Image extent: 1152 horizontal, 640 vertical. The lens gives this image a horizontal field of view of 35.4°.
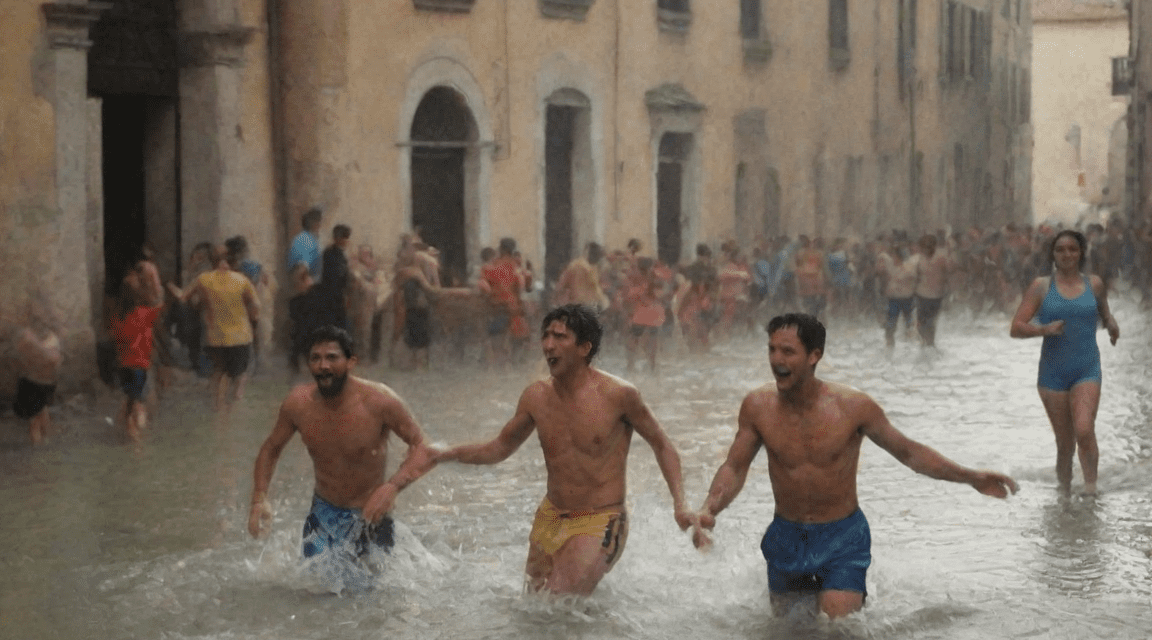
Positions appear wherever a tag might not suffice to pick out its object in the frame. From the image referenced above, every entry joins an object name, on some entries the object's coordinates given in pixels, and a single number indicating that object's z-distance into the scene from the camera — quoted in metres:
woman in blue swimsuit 9.70
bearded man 7.12
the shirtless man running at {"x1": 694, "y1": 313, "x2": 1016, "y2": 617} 6.16
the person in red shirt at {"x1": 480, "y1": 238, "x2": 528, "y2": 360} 18.30
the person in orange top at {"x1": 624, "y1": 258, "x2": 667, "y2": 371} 18.30
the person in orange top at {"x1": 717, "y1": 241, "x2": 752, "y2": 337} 22.64
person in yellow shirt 14.18
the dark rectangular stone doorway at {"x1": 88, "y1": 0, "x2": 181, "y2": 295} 17.94
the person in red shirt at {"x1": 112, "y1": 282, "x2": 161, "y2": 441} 12.82
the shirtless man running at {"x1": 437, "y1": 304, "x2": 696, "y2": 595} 6.61
